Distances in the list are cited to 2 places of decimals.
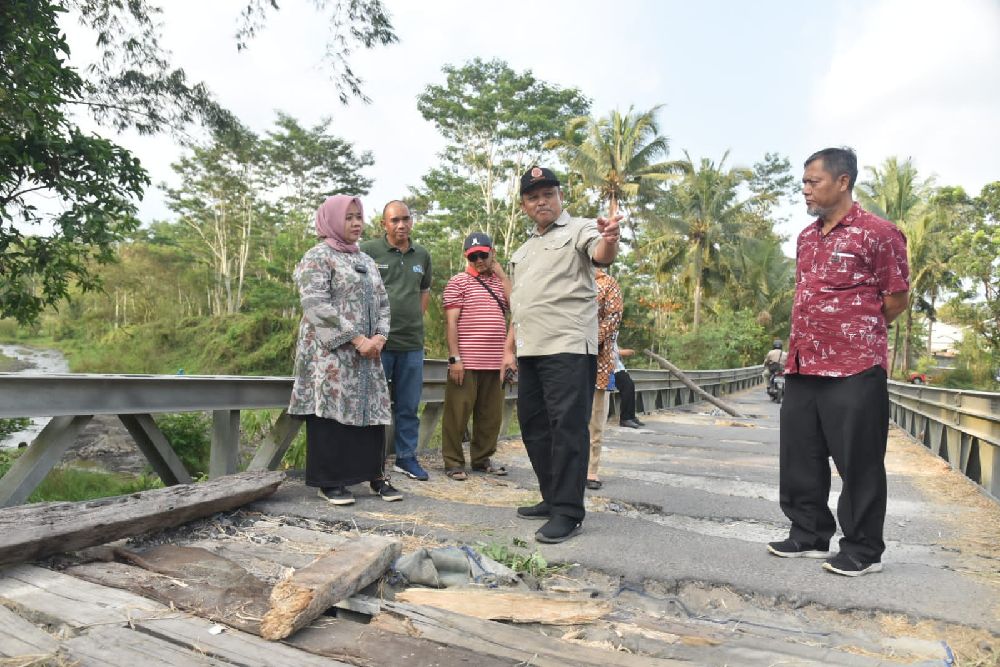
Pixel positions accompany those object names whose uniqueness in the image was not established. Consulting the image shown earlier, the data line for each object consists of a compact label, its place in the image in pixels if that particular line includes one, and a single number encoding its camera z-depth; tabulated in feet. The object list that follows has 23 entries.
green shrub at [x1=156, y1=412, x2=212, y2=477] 33.04
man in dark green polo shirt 16.56
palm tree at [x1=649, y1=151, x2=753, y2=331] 128.06
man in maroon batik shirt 10.19
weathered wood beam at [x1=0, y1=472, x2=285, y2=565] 8.36
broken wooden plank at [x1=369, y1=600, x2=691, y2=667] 6.58
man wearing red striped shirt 17.74
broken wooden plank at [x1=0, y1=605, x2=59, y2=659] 6.11
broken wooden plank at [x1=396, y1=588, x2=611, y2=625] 7.76
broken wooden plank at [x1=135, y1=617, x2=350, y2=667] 6.36
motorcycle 60.18
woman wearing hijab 13.61
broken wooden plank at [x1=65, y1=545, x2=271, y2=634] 7.42
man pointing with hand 12.06
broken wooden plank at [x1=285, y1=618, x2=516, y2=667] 6.53
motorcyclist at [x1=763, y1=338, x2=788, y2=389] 60.72
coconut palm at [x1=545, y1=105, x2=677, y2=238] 107.04
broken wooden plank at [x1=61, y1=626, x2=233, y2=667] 6.17
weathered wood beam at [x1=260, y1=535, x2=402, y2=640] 6.88
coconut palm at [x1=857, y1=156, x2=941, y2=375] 120.47
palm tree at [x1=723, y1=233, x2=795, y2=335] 136.87
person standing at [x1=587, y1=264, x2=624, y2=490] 17.03
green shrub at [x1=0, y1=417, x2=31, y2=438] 28.66
